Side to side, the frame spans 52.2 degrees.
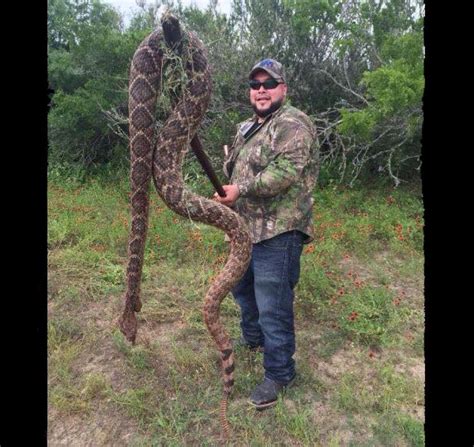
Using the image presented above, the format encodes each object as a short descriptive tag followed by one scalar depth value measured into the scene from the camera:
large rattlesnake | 2.94
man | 3.66
